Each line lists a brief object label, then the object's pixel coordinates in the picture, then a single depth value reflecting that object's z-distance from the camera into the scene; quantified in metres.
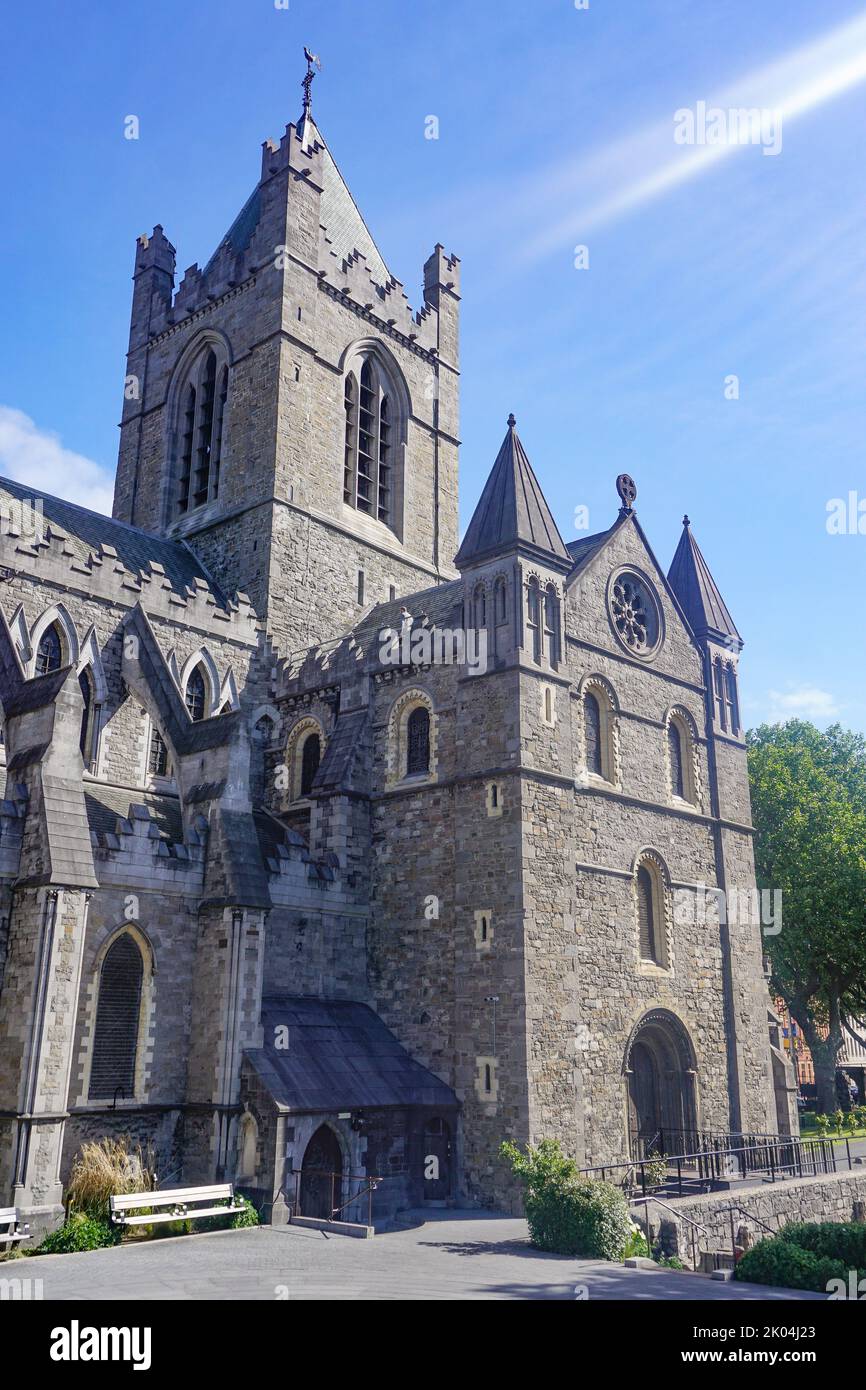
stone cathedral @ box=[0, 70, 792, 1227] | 20.72
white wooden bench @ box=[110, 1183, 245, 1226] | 17.56
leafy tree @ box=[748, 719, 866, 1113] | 40.06
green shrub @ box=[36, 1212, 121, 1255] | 16.86
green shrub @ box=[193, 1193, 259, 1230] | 18.67
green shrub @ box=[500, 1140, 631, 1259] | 17.59
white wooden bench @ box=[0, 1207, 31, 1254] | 16.59
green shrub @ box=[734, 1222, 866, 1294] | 15.82
